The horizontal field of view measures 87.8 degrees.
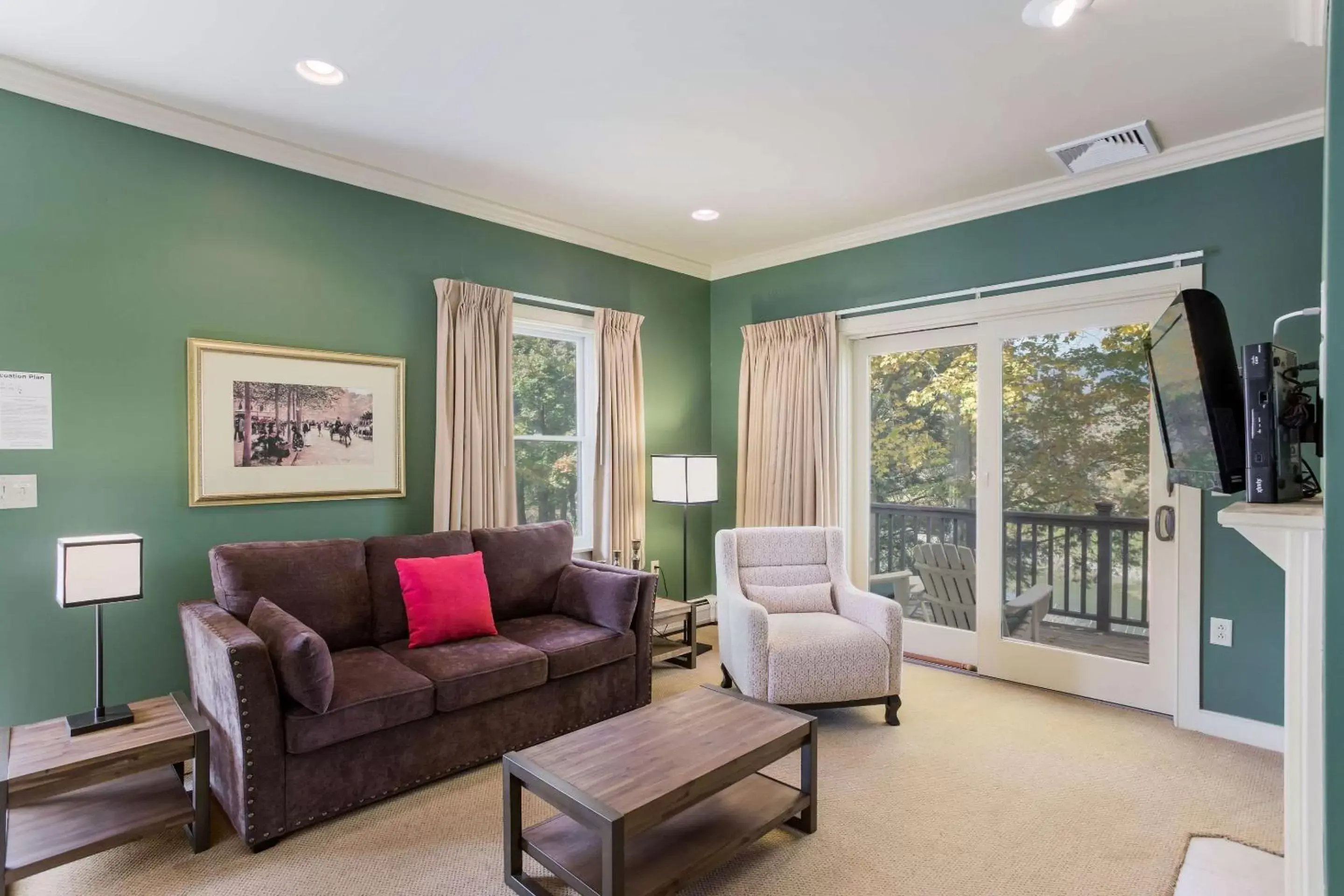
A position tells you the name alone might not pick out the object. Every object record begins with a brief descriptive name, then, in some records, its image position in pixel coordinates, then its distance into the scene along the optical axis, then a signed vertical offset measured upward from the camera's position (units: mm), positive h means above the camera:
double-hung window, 4180 +182
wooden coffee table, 1814 -949
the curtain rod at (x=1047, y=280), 3230 +866
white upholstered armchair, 3156 -873
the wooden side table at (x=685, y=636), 4027 -1132
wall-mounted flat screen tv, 1739 +151
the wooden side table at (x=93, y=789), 1972 -1063
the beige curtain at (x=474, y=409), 3619 +197
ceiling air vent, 3033 +1346
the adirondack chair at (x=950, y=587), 4039 -833
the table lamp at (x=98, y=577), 2234 -429
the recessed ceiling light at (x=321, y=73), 2506 +1367
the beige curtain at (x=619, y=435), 4391 +69
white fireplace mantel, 1392 -478
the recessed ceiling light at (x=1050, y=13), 2141 +1354
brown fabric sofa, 2246 -874
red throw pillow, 2996 -679
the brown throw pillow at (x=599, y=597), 3322 -740
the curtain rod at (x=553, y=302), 4074 +866
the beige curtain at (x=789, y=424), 4441 +145
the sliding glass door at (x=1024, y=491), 3455 -246
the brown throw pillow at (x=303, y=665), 2246 -710
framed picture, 2941 +99
